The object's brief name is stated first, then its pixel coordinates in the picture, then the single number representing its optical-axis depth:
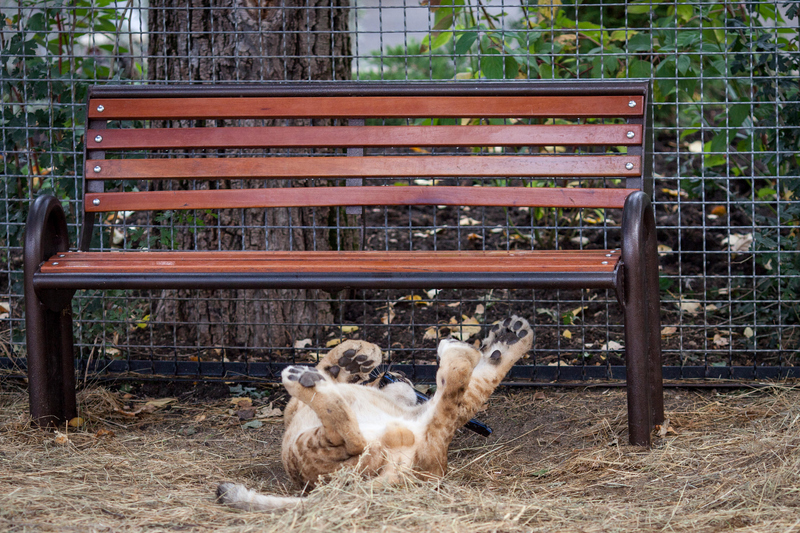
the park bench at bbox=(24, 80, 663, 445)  6.05
